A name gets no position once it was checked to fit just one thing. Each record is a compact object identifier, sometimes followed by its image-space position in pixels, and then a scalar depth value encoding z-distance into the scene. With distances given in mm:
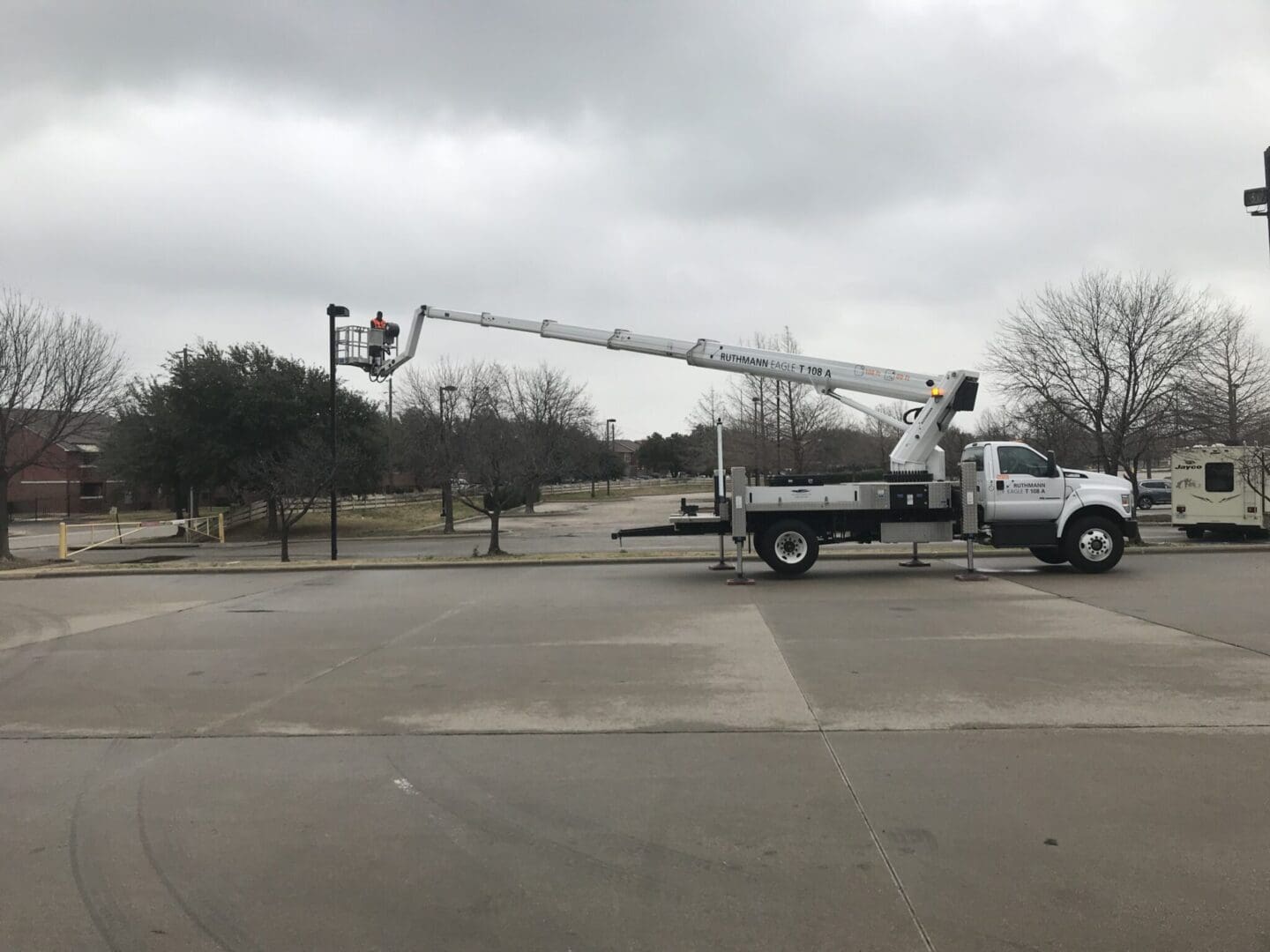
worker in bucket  16922
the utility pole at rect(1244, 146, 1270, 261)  10281
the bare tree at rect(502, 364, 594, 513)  24578
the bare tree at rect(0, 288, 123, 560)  21891
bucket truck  14539
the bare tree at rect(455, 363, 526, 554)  21359
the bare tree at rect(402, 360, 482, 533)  31081
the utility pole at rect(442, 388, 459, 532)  32938
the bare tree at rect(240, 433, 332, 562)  22900
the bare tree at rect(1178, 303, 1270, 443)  27406
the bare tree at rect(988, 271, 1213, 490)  25422
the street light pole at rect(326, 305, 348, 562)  19828
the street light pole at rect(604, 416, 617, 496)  80675
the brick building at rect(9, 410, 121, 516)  60500
